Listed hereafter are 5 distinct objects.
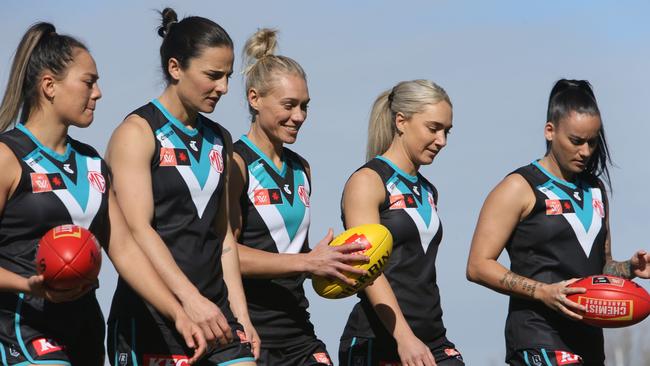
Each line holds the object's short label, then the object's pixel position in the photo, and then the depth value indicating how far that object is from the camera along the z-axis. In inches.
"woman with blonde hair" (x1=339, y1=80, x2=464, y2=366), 671.8
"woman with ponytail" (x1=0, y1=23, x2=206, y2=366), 510.0
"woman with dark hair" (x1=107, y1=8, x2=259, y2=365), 553.3
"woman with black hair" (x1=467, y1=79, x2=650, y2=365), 668.7
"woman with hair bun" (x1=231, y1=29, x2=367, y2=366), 641.6
